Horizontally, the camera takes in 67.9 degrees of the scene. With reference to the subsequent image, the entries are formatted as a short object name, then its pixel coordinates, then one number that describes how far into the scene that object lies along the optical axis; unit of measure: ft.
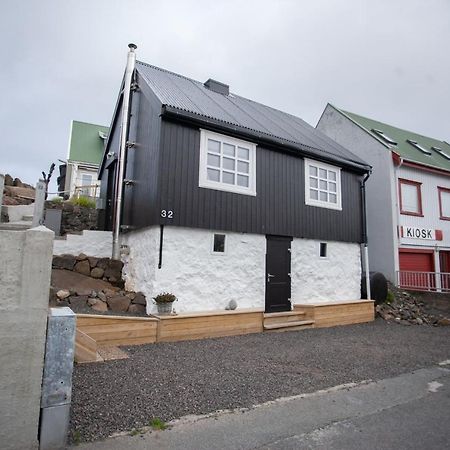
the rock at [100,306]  23.88
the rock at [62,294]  23.62
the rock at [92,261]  29.89
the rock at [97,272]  29.66
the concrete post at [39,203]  34.71
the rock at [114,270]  30.22
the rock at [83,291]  24.65
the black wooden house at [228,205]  26.37
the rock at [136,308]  25.47
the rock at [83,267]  29.22
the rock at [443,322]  34.15
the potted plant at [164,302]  23.82
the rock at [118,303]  25.07
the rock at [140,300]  25.82
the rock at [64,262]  28.35
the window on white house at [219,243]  28.20
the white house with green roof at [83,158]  72.28
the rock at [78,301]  23.72
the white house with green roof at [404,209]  45.29
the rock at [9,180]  51.85
